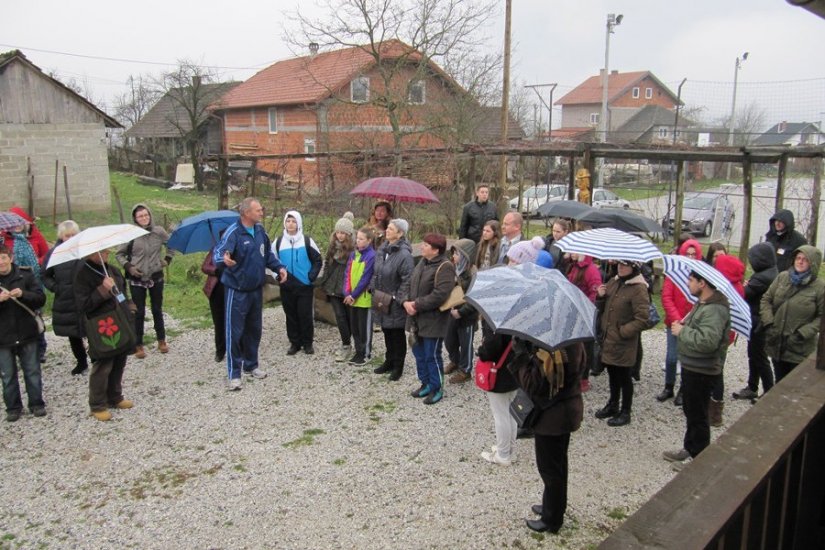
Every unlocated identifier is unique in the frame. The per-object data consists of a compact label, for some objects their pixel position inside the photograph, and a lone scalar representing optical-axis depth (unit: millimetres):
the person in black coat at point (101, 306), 5645
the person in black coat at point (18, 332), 5570
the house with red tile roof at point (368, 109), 11766
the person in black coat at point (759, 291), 5969
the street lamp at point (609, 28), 26344
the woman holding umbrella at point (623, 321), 5371
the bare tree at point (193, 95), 34250
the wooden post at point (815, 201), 9166
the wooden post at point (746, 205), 9336
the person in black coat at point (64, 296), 6609
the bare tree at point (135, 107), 51812
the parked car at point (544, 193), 16297
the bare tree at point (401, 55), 20953
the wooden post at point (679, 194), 9680
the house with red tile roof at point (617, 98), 62688
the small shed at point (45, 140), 17375
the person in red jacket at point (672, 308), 5980
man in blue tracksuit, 6410
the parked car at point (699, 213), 17891
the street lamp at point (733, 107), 28156
